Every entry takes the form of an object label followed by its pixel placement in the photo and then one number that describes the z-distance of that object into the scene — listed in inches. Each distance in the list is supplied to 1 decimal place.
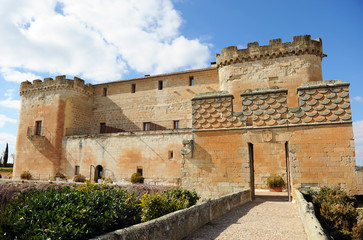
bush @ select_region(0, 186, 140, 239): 108.9
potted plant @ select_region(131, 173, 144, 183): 724.3
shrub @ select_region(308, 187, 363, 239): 201.0
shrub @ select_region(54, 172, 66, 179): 853.9
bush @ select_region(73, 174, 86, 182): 799.1
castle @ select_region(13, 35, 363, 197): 314.2
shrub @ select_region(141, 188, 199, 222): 186.4
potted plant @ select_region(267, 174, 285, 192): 523.0
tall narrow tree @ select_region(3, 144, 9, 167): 1454.2
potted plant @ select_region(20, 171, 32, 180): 892.6
